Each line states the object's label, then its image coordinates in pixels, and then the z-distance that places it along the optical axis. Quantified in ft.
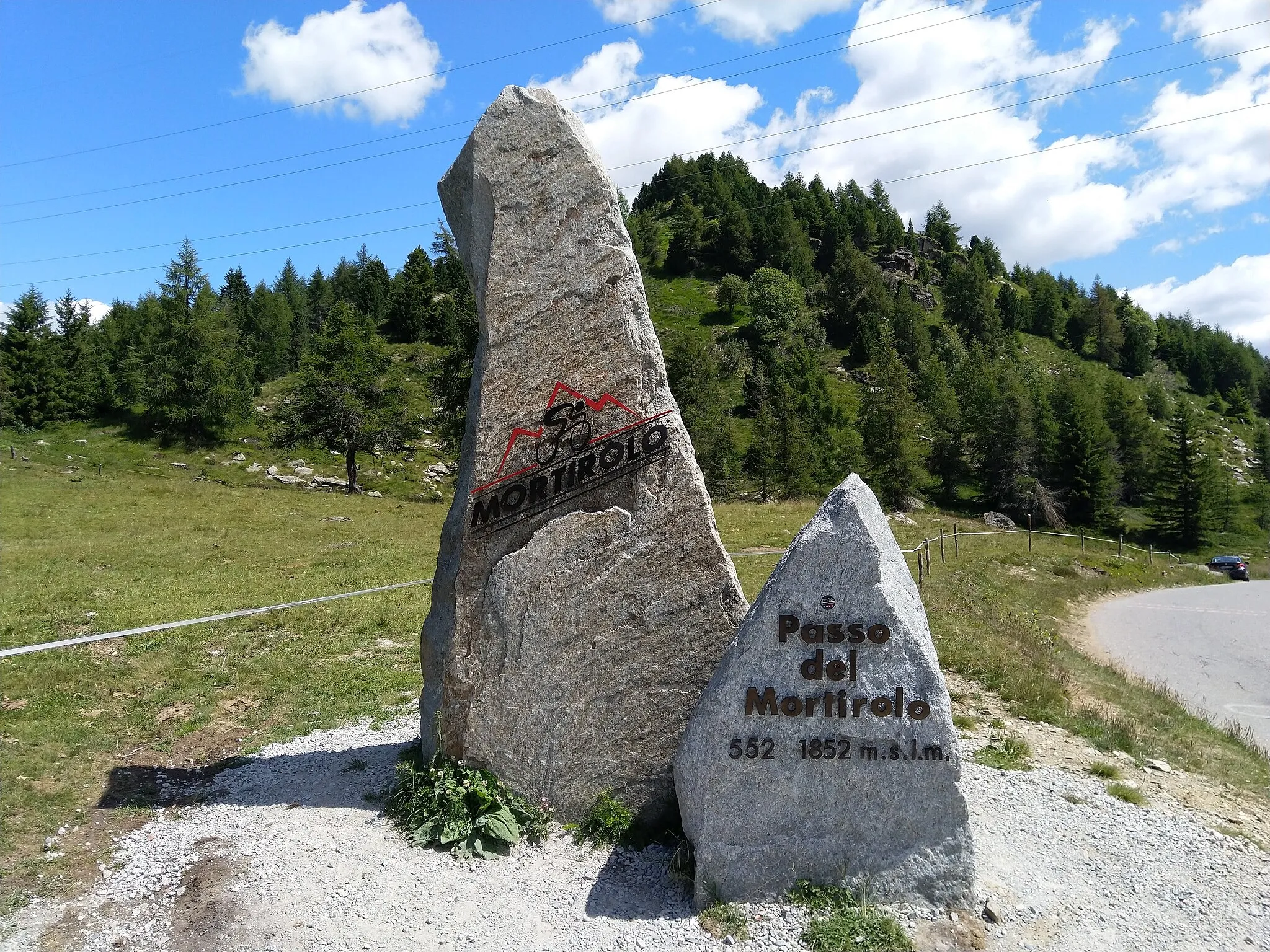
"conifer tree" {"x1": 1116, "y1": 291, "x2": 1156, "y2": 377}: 434.71
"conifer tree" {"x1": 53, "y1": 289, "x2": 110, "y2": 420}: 182.50
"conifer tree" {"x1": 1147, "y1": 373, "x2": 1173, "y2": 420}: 344.28
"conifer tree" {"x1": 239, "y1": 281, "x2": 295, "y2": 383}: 270.46
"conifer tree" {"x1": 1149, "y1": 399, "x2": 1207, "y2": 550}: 219.00
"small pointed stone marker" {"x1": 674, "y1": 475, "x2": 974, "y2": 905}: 19.85
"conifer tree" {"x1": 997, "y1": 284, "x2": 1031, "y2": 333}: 446.19
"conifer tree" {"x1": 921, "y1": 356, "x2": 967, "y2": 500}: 248.73
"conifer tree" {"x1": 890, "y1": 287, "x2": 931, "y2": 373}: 352.69
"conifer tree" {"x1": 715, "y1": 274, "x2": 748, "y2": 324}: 383.24
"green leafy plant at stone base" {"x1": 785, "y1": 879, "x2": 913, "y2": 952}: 18.47
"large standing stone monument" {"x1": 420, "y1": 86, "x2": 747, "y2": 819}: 23.68
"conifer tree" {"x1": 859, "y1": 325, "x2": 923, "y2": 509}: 197.57
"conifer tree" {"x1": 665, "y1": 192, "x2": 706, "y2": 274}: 433.07
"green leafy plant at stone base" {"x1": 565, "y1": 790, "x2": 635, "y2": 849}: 23.04
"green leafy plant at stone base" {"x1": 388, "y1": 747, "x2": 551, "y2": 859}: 22.62
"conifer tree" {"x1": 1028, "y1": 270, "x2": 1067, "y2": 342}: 453.99
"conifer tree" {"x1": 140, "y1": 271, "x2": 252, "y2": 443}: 173.47
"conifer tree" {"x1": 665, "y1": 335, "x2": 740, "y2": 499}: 179.83
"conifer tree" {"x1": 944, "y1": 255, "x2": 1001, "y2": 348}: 417.08
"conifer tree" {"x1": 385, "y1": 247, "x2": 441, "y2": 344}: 283.59
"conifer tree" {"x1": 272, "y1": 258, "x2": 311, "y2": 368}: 288.92
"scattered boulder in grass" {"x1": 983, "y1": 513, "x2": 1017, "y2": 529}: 172.45
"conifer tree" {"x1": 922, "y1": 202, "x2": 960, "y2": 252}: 547.49
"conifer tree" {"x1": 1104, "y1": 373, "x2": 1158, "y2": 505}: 261.44
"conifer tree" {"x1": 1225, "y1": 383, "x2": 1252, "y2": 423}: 407.23
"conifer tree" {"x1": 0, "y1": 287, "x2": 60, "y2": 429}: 169.78
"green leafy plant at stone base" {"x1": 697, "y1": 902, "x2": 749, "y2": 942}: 18.85
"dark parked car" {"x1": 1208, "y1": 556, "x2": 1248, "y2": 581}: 147.95
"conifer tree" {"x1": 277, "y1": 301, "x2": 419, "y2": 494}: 149.07
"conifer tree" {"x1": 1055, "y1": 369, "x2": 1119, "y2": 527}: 225.97
